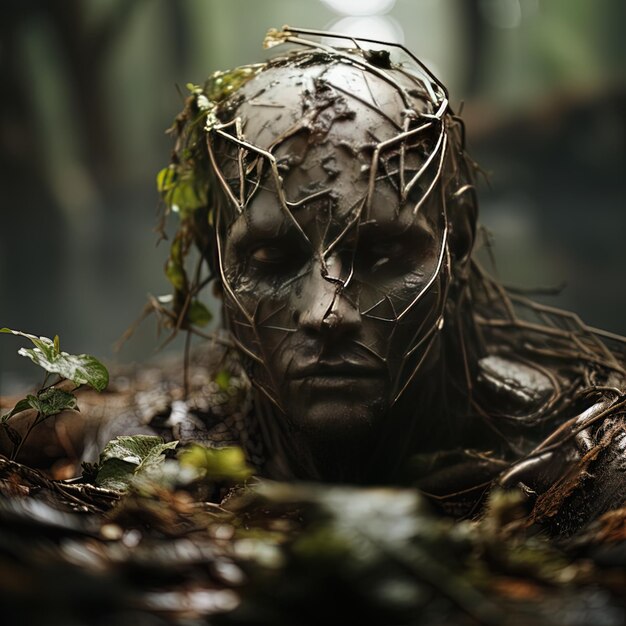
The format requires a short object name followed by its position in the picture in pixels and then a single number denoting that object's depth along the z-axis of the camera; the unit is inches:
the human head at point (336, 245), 36.7
